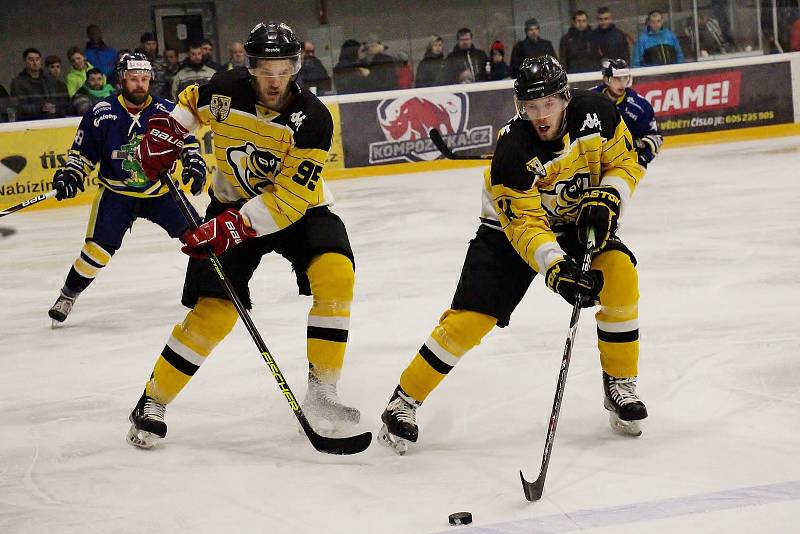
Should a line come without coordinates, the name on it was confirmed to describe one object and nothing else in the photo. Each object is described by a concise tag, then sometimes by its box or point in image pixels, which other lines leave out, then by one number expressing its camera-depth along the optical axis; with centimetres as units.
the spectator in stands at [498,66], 1986
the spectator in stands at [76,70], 1825
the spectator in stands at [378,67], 1934
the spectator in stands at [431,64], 1958
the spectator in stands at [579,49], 2016
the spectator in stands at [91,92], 1792
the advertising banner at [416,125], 1887
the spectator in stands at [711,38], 2036
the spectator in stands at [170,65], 1883
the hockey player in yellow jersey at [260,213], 564
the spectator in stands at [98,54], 1925
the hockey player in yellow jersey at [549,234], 530
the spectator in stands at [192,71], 1866
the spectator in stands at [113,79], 1889
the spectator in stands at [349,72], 1930
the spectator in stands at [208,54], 1902
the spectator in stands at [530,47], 2020
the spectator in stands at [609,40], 2022
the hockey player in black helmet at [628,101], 1099
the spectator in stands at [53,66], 1827
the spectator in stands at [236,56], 1897
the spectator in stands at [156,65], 1847
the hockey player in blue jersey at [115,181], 940
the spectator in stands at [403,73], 1947
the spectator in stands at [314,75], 1906
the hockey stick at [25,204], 976
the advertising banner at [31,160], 1687
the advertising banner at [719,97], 2000
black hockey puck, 459
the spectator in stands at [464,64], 1972
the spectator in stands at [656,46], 2014
